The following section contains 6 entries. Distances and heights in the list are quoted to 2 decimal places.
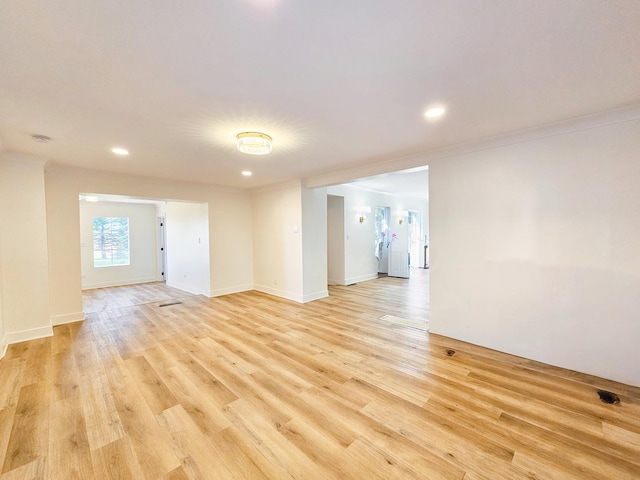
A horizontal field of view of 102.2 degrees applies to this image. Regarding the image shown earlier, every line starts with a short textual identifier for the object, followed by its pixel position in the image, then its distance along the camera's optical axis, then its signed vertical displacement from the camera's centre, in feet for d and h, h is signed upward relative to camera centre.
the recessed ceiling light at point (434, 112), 7.40 +3.59
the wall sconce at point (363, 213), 23.75 +2.08
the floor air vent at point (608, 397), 6.98 -4.60
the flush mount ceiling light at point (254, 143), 8.79 +3.24
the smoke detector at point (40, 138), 9.17 +3.74
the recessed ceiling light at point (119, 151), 10.73 +3.74
